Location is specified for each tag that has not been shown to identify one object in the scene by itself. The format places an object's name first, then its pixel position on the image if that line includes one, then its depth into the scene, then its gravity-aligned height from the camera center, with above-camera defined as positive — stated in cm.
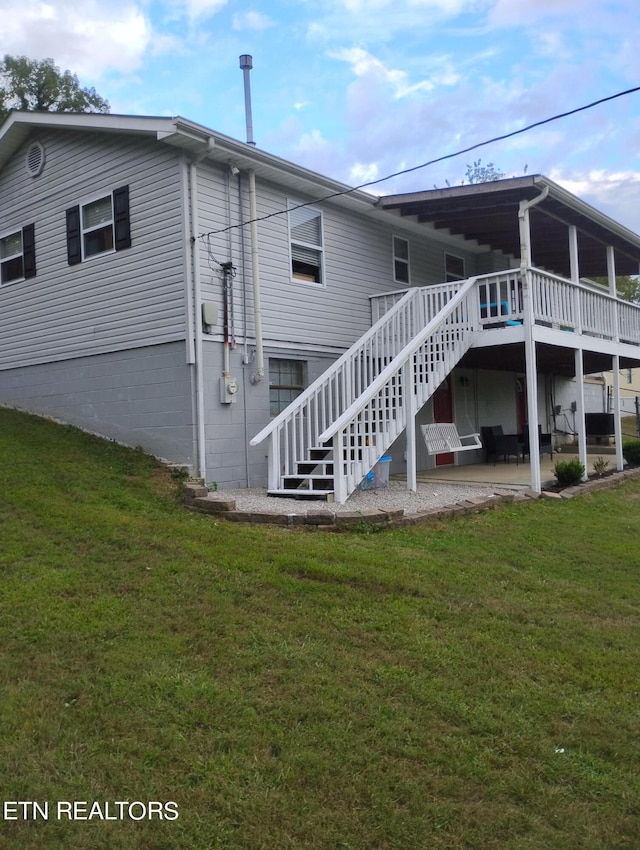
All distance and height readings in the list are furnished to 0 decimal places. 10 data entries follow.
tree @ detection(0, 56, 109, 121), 2531 +1299
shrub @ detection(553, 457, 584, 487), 1098 -70
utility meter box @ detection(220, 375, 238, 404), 979 +70
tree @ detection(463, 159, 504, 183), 4175 +1532
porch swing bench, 1158 -10
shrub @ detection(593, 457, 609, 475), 1247 -71
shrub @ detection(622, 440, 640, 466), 1418 -53
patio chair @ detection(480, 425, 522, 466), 1358 -29
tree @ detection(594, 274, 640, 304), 4303 +867
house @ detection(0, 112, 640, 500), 964 +220
